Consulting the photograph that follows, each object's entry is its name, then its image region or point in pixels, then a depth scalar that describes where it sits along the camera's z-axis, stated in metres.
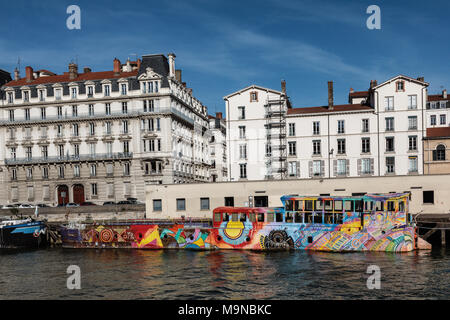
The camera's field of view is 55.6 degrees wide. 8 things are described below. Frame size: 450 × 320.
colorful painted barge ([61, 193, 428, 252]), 36.81
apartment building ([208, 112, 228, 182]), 105.38
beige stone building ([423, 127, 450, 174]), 61.53
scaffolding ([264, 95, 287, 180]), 66.06
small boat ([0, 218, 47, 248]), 46.16
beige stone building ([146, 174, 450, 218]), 48.00
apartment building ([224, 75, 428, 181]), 63.12
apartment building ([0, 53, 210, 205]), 71.25
